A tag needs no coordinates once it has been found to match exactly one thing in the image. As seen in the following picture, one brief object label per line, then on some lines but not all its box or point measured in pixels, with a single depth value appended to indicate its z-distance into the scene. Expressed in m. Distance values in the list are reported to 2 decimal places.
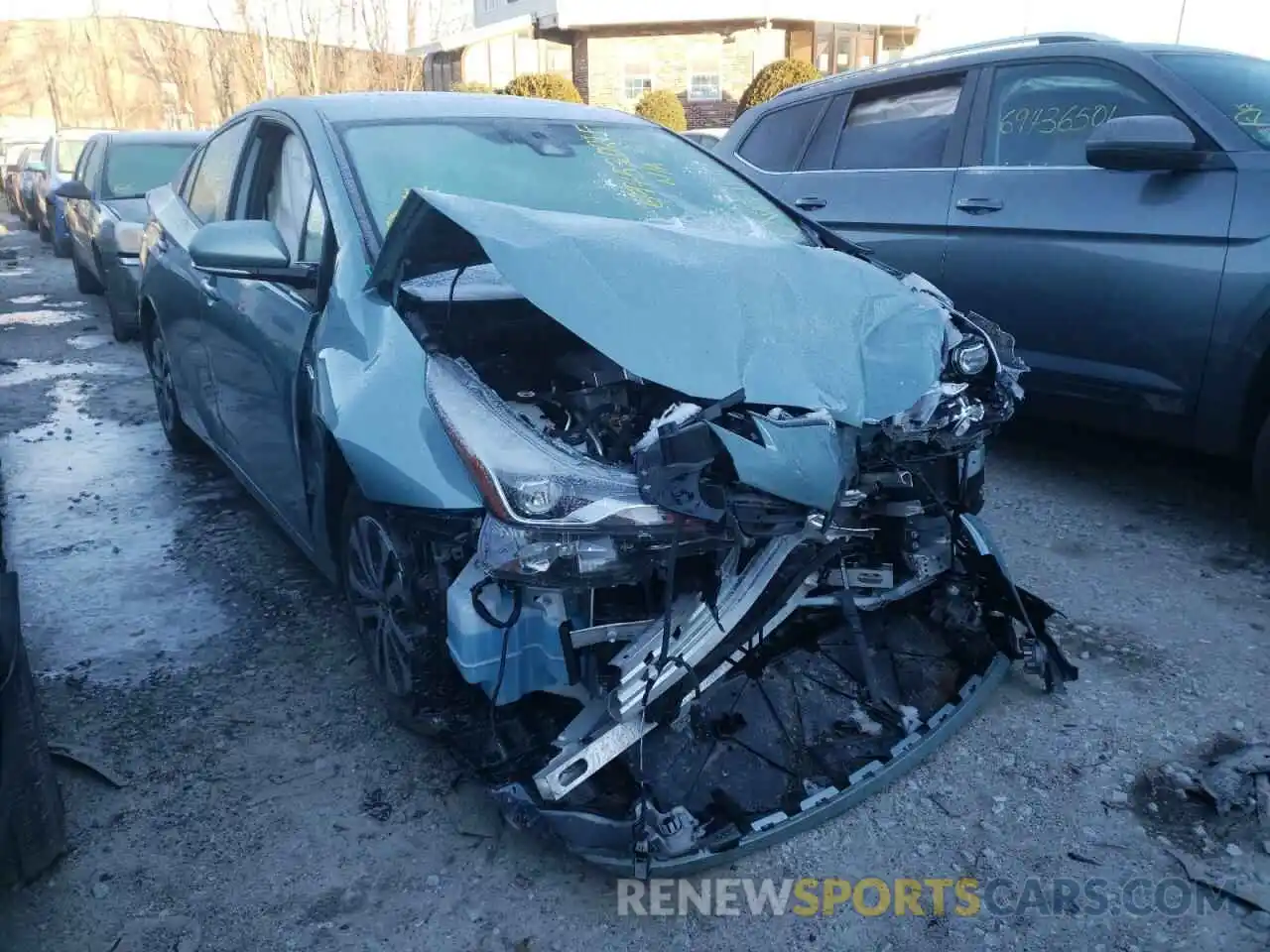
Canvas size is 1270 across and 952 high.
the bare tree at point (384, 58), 21.94
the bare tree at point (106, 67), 31.62
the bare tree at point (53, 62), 34.66
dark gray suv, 3.73
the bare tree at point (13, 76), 39.25
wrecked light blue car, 2.18
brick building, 25.58
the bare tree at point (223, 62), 22.41
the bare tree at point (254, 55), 21.57
